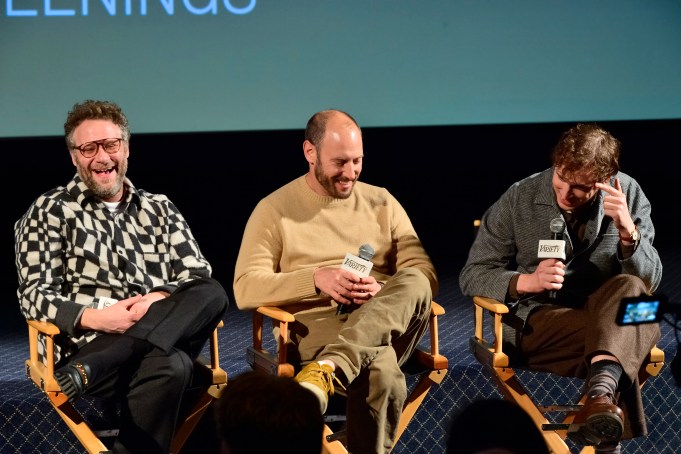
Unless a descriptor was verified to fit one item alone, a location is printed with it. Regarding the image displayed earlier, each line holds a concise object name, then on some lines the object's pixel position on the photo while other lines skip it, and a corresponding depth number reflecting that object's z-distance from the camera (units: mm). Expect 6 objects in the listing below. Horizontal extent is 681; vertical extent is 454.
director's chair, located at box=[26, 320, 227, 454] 6337
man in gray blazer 6701
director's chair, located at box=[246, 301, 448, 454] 6653
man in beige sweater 6412
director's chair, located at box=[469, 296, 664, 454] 6908
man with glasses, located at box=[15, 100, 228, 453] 6281
